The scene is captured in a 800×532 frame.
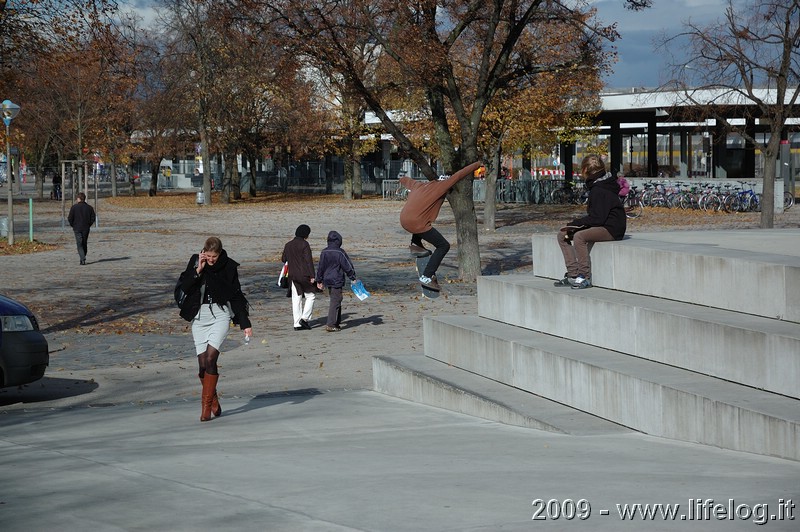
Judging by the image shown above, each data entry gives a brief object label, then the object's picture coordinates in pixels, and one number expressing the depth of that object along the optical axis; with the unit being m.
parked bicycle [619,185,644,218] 47.19
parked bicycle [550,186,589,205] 53.47
